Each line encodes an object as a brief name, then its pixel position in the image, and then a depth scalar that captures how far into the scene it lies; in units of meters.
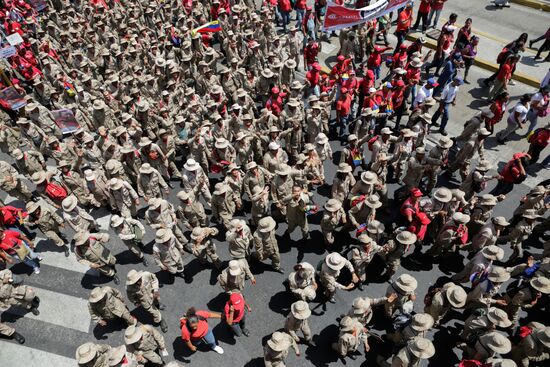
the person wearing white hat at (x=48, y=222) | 9.45
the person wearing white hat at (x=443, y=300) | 6.95
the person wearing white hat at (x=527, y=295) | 6.97
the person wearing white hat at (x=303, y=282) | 7.55
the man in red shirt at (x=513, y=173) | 9.43
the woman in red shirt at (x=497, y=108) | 10.76
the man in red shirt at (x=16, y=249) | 9.39
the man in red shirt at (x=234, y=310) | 7.47
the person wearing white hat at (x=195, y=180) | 9.73
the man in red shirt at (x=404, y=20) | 15.44
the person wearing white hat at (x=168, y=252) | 8.15
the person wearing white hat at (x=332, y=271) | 7.71
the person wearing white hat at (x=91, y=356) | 6.46
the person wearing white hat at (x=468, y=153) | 9.82
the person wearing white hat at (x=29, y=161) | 11.01
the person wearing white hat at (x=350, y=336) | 6.92
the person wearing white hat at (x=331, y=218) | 8.77
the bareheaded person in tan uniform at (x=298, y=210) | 8.85
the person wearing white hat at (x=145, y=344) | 6.80
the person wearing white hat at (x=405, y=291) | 6.99
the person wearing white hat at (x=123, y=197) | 9.71
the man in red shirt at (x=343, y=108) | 11.98
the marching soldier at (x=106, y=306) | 7.47
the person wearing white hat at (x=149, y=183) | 9.99
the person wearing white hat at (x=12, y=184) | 10.61
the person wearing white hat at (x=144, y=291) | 7.60
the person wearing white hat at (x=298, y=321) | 6.78
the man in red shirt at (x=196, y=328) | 7.06
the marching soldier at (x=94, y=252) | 8.38
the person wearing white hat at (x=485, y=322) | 6.43
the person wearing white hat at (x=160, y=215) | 8.99
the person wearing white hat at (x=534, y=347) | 6.26
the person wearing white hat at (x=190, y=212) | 9.20
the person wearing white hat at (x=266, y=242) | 8.33
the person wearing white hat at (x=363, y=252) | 7.92
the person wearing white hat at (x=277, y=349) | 6.32
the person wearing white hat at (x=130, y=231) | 8.89
